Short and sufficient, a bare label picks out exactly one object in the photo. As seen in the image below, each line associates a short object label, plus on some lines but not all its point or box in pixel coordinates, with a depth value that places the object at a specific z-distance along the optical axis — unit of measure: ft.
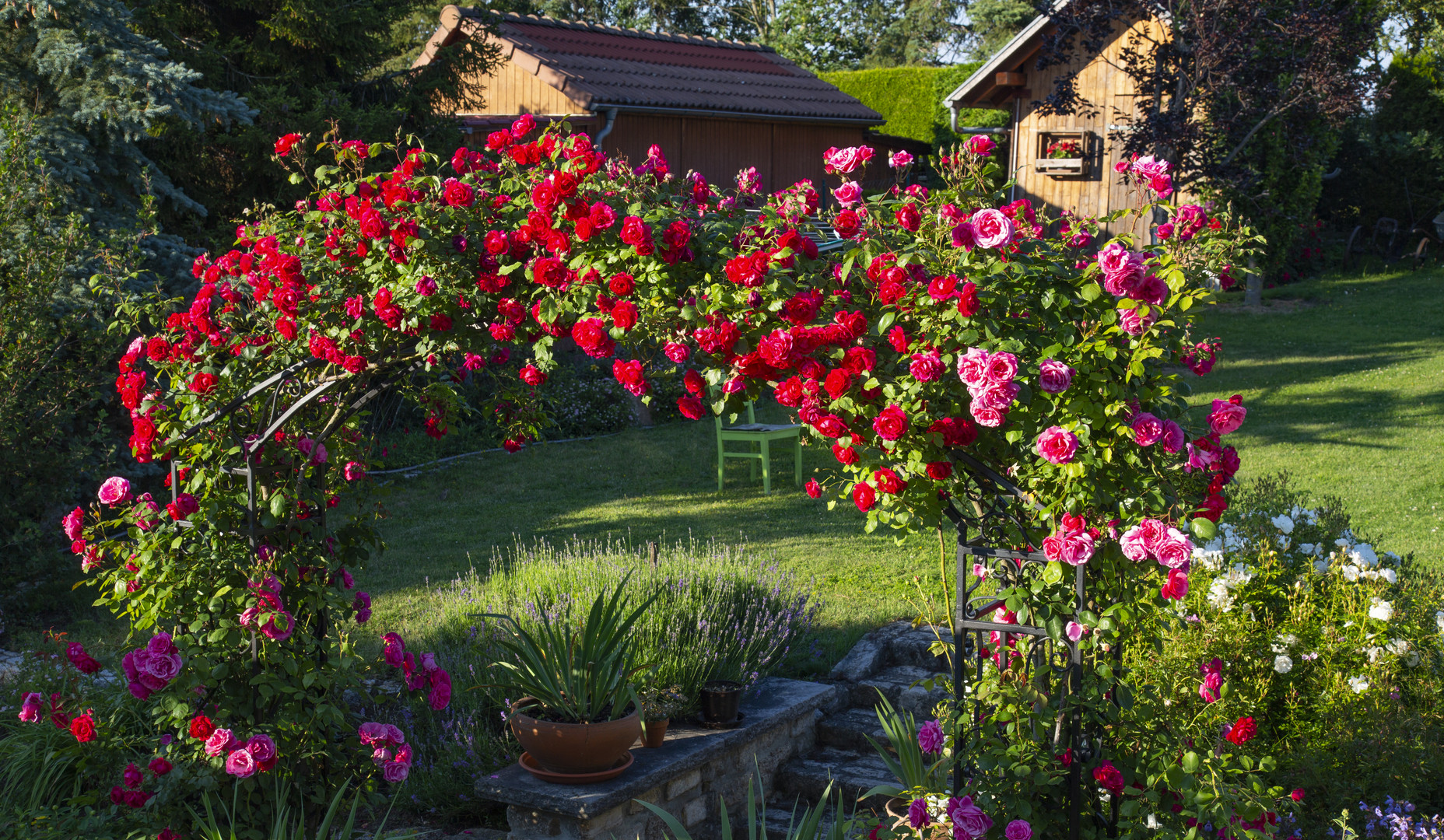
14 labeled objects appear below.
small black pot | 12.42
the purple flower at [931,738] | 9.75
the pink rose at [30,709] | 9.98
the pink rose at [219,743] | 9.58
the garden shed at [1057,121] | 41.81
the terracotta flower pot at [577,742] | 10.52
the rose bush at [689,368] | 7.24
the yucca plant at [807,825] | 8.17
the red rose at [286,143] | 10.31
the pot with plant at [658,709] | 11.76
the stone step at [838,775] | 12.49
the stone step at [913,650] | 15.92
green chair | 25.80
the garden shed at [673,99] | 43.06
